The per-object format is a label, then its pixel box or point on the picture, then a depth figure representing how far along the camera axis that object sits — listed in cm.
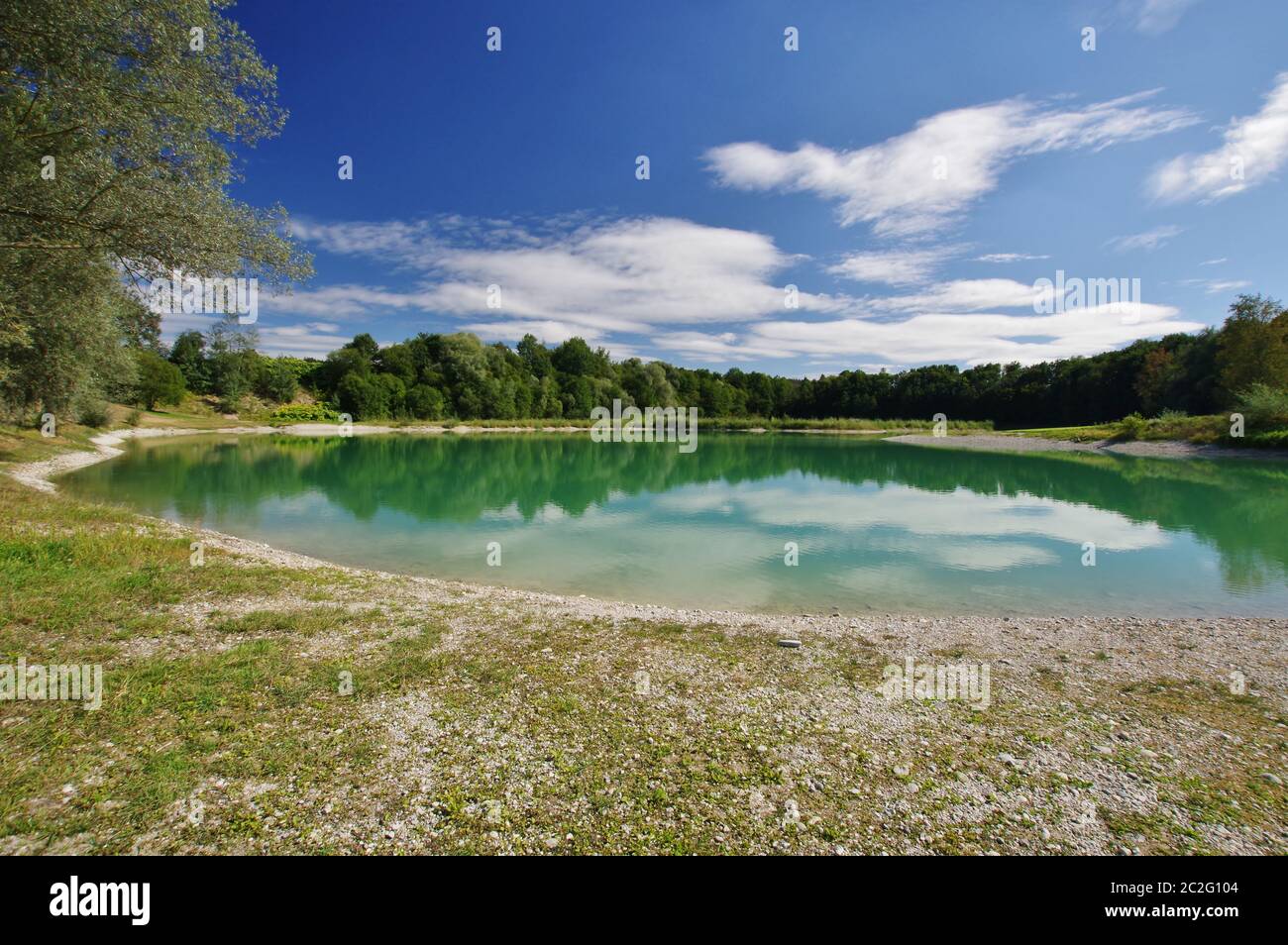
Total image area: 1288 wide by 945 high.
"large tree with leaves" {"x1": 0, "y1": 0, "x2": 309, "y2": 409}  898
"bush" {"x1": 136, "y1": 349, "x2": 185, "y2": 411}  6675
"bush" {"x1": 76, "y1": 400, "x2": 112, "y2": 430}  3772
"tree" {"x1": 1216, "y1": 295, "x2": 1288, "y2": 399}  5122
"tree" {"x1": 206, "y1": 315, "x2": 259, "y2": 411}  8781
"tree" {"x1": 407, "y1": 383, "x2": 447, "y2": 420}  9619
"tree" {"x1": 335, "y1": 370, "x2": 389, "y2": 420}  9288
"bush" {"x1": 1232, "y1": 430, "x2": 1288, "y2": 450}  4297
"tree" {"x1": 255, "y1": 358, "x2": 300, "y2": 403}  9750
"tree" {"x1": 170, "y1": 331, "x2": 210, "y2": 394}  8925
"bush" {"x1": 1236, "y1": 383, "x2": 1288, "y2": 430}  4445
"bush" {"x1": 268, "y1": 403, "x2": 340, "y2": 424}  9150
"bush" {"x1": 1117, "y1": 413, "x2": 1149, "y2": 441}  5894
